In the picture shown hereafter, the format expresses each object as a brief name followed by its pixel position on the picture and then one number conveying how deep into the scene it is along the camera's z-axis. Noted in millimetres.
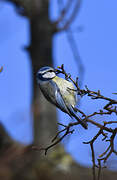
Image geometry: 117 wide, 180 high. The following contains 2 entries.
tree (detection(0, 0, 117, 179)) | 9766
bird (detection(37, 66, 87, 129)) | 4043
